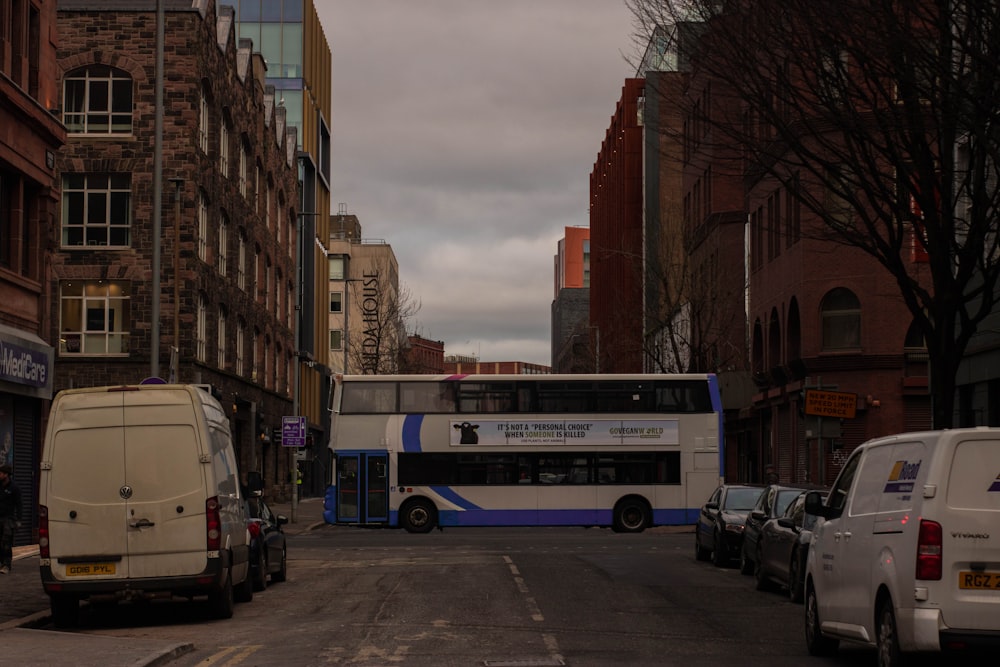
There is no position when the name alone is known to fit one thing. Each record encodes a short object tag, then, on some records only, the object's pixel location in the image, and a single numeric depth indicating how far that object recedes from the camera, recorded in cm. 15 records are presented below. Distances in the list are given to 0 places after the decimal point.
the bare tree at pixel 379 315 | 8644
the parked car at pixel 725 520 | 2648
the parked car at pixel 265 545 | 2075
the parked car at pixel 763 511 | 2248
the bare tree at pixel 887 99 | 1747
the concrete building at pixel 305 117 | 8600
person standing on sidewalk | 2339
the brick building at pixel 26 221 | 2844
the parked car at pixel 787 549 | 1856
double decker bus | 3912
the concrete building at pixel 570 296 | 17102
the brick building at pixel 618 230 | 7975
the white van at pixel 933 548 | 1039
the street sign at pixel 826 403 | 2706
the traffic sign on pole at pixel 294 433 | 4588
